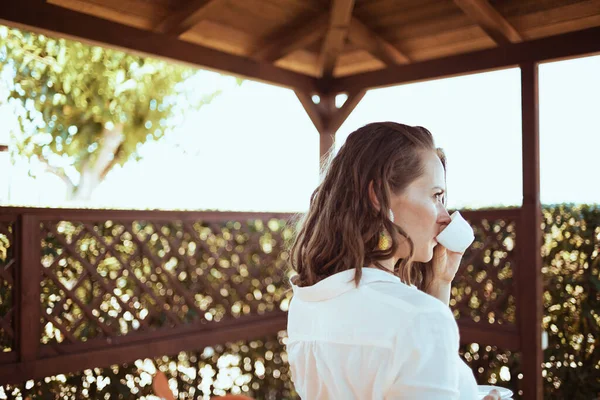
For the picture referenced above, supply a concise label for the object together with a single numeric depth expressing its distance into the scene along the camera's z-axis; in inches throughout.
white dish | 35.9
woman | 28.8
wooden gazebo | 124.2
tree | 343.9
